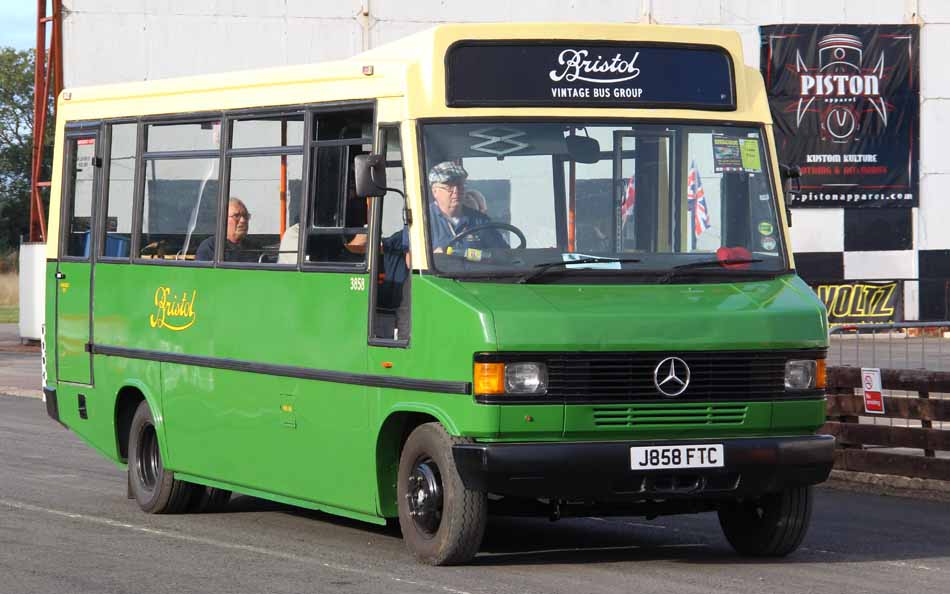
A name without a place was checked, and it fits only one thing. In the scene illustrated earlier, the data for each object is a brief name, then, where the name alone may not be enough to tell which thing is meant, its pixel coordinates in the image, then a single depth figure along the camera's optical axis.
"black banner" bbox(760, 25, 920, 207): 37.34
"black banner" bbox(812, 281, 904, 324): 37.16
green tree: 80.94
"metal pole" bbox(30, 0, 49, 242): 37.69
